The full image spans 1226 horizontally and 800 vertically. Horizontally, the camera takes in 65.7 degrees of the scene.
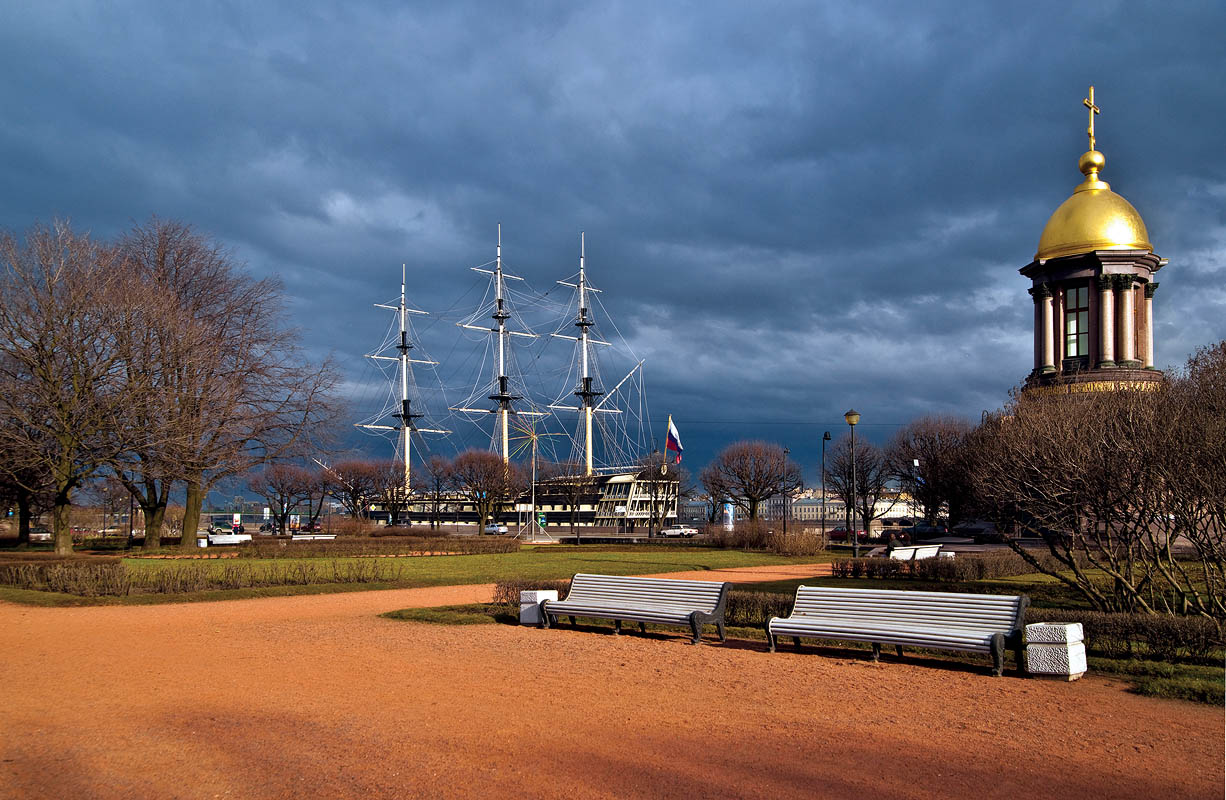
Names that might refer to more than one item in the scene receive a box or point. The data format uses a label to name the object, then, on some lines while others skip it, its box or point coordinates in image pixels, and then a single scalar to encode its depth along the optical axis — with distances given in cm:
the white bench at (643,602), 1280
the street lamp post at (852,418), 3105
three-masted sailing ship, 9419
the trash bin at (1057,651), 998
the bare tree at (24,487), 3106
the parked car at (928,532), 5641
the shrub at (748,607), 1402
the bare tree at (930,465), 5584
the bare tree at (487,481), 7906
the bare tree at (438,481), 8950
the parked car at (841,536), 5820
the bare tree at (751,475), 6994
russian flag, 5788
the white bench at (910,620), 1022
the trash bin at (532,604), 1448
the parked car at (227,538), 4531
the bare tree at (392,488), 8419
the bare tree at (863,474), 7081
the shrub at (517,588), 1588
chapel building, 4809
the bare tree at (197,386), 3203
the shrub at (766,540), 3881
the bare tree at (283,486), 8262
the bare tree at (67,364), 2897
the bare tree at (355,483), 8144
